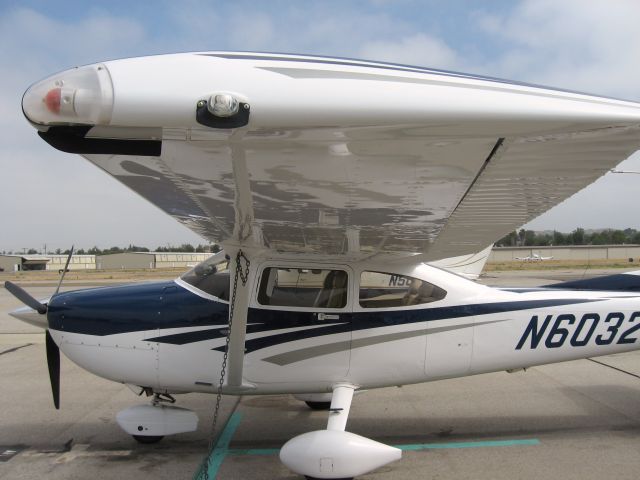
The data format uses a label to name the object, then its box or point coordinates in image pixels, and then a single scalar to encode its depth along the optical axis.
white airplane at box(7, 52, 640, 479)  1.73
